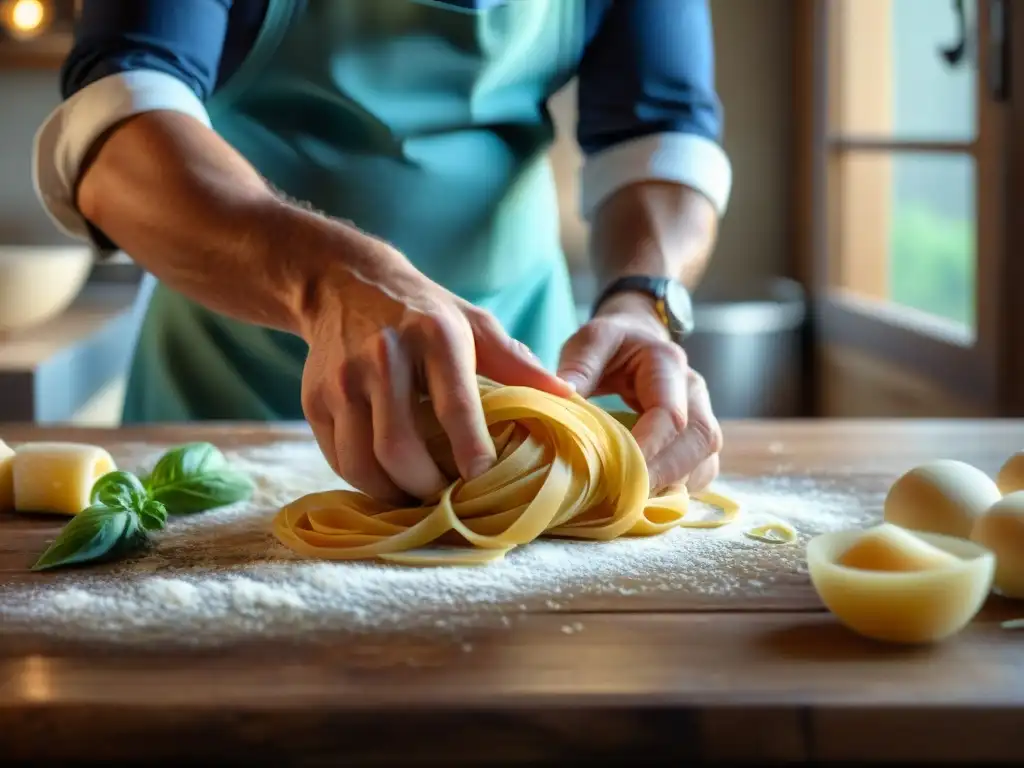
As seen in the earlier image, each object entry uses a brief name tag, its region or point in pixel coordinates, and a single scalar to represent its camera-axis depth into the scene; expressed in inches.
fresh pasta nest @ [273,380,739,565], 37.2
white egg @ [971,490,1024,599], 32.1
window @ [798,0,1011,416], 91.7
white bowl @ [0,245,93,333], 93.9
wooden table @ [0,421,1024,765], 25.0
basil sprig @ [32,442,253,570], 36.2
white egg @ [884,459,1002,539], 35.3
